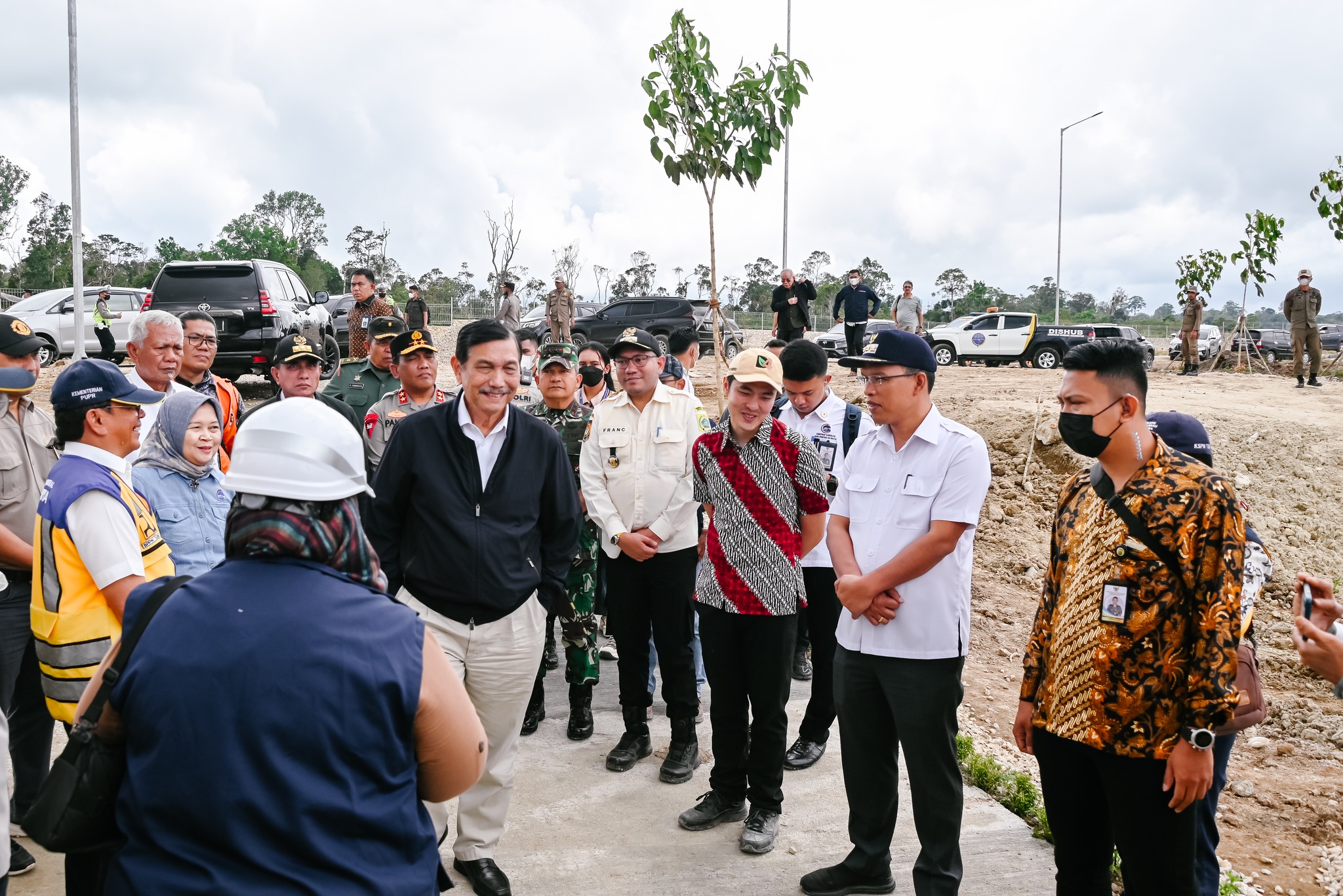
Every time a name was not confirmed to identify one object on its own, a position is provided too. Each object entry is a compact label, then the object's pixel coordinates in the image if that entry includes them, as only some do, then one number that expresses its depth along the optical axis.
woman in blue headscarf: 3.29
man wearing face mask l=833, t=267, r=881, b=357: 16.52
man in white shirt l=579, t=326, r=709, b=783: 4.39
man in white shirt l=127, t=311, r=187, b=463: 4.39
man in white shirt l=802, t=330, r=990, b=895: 3.11
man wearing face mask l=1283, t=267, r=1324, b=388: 16.12
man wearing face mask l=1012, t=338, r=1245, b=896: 2.41
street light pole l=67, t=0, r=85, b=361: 14.48
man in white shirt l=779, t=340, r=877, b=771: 4.63
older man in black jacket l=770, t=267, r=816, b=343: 16.06
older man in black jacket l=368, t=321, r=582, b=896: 3.34
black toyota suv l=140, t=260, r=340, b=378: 12.35
